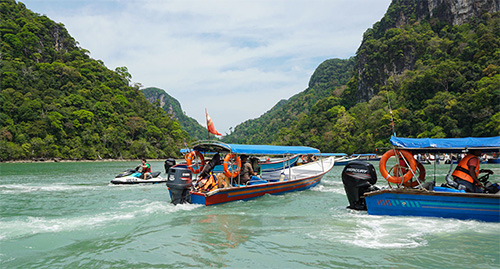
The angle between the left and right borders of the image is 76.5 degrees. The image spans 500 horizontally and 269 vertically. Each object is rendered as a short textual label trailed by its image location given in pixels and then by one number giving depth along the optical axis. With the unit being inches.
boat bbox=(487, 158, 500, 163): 1456.3
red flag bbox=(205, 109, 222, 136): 477.5
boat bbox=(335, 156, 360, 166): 1701.8
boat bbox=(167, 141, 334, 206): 450.0
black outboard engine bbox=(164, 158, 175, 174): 921.5
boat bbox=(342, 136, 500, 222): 331.9
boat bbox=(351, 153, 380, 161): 2186.5
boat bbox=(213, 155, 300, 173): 1176.8
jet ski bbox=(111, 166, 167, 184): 770.7
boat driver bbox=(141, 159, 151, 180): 794.4
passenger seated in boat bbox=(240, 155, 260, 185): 552.2
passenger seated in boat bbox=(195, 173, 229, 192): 483.8
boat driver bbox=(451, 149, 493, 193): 343.0
